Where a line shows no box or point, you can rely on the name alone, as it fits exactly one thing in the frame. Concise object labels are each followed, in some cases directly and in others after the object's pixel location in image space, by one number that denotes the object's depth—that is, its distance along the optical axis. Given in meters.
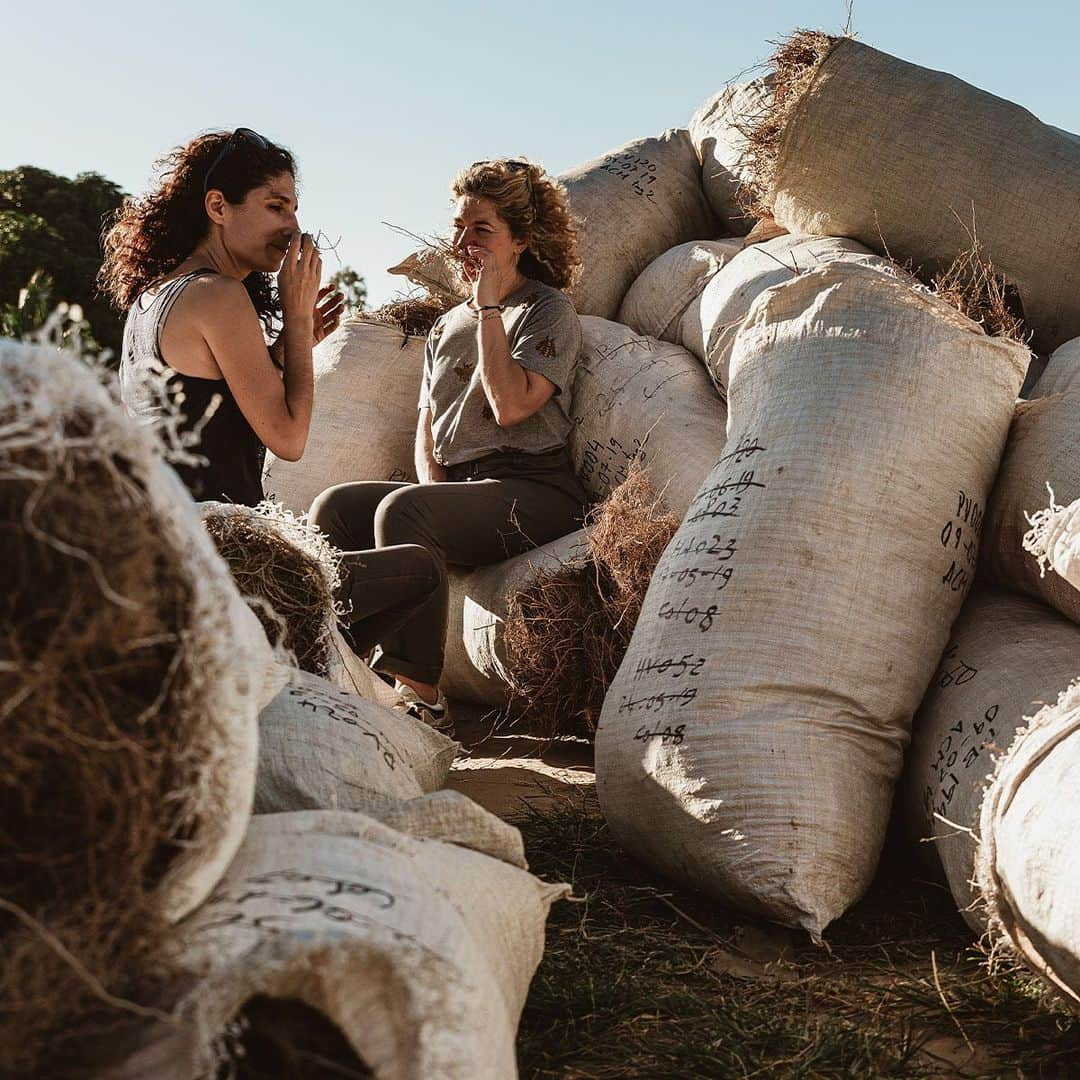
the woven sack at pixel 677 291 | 3.90
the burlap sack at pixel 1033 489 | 2.24
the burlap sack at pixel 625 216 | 4.30
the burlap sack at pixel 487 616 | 3.36
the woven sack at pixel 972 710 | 2.03
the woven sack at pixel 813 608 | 2.06
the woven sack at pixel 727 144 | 4.16
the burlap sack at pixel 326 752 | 1.76
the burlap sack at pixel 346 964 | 1.00
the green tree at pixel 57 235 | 17.42
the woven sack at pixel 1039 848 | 1.55
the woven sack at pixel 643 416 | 3.36
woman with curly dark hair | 2.88
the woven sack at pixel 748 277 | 3.27
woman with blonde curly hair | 3.45
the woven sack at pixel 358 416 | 4.07
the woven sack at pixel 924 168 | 3.16
